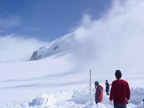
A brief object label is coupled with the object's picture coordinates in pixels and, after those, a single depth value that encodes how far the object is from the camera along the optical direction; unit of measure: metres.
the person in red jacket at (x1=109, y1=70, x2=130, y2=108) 3.09
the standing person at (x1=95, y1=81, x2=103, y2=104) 4.88
